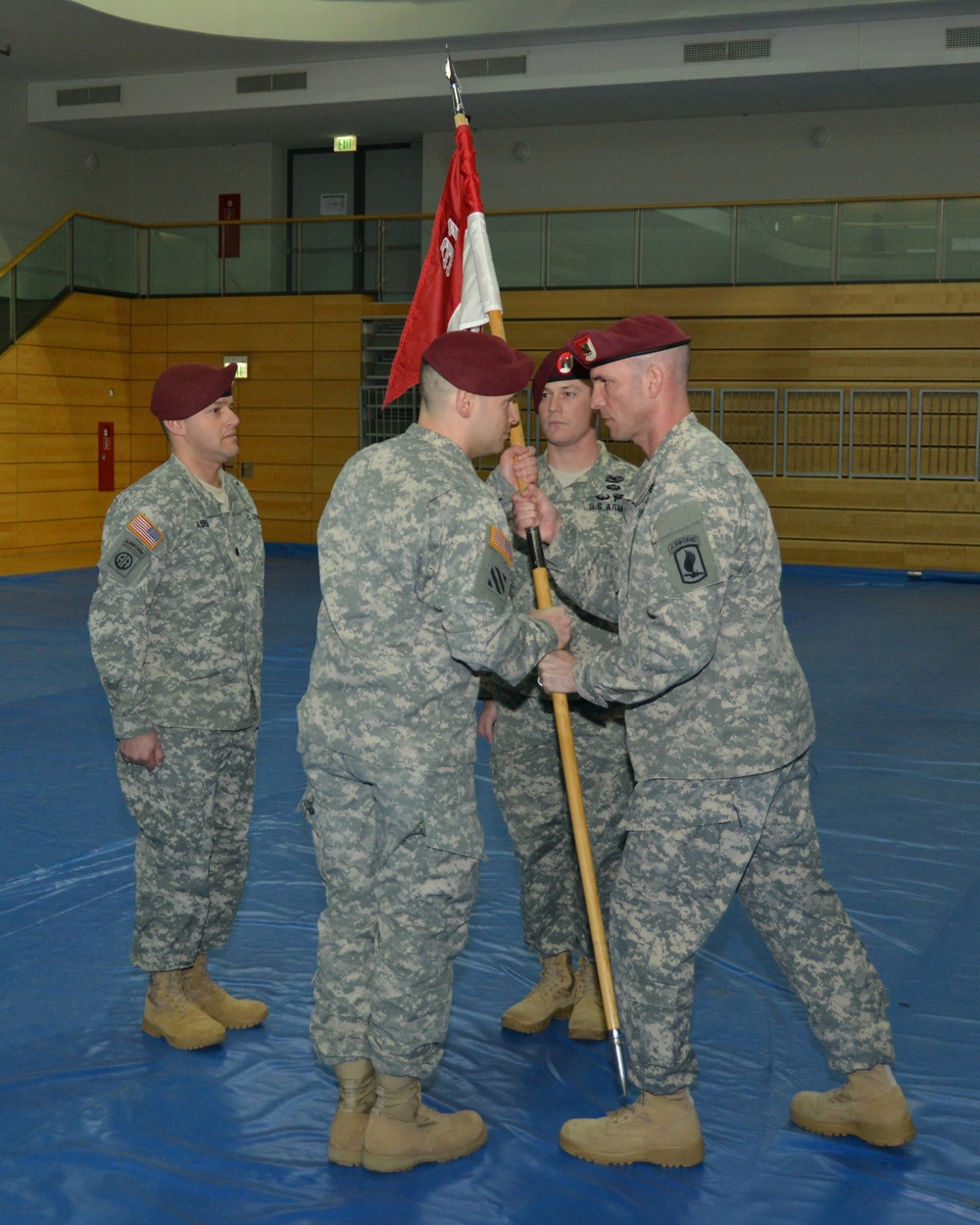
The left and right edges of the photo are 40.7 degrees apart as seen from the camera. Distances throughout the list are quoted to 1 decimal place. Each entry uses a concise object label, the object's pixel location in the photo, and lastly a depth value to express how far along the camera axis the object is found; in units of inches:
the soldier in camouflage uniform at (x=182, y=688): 122.3
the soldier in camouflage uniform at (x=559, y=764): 131.6
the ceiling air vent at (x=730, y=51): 550.3
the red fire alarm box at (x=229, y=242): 642.8
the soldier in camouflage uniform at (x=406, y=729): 100.8
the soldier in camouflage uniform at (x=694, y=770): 100.4
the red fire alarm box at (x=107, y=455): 658.8
